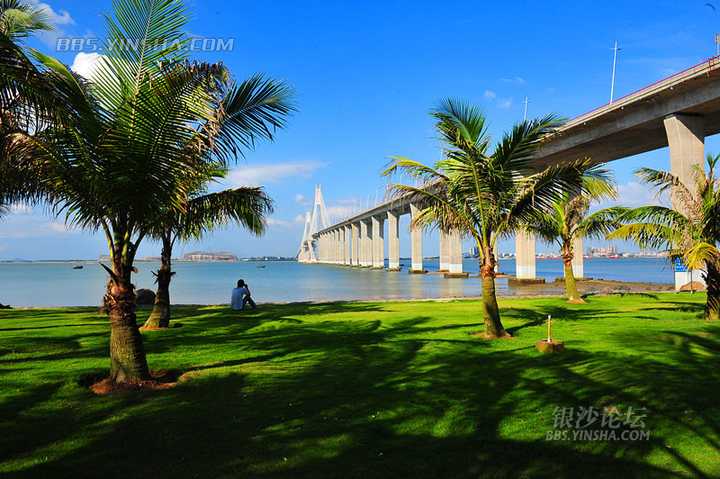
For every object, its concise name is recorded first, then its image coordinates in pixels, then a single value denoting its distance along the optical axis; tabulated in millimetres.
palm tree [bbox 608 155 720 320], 12266
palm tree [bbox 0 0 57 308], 5457
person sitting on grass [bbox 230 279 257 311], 17016
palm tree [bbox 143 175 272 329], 11984
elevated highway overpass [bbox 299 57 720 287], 25870
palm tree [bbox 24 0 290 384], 6332
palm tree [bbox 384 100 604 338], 10469
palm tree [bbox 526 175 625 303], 19547
